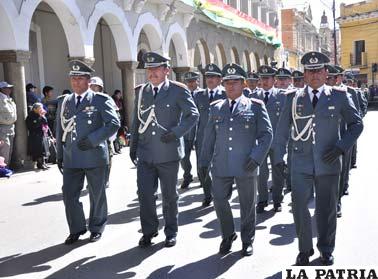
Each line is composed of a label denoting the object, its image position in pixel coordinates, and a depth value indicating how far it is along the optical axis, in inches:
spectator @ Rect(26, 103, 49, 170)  426.0
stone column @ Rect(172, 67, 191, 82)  762.2
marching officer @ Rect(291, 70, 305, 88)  348.4
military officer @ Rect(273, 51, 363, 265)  177.9
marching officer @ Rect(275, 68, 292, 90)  321.4
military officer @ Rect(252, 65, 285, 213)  272.1
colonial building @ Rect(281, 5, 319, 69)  1880.7
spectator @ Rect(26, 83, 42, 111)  461.1
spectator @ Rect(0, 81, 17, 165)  399.5
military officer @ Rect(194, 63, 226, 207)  304.2
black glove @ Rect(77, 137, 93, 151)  207.9
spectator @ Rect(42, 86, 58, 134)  474.0
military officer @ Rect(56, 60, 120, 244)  216.4
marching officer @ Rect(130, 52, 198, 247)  210.1
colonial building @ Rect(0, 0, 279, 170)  424.5
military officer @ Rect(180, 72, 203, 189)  332.9
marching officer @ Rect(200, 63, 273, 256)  193.6
